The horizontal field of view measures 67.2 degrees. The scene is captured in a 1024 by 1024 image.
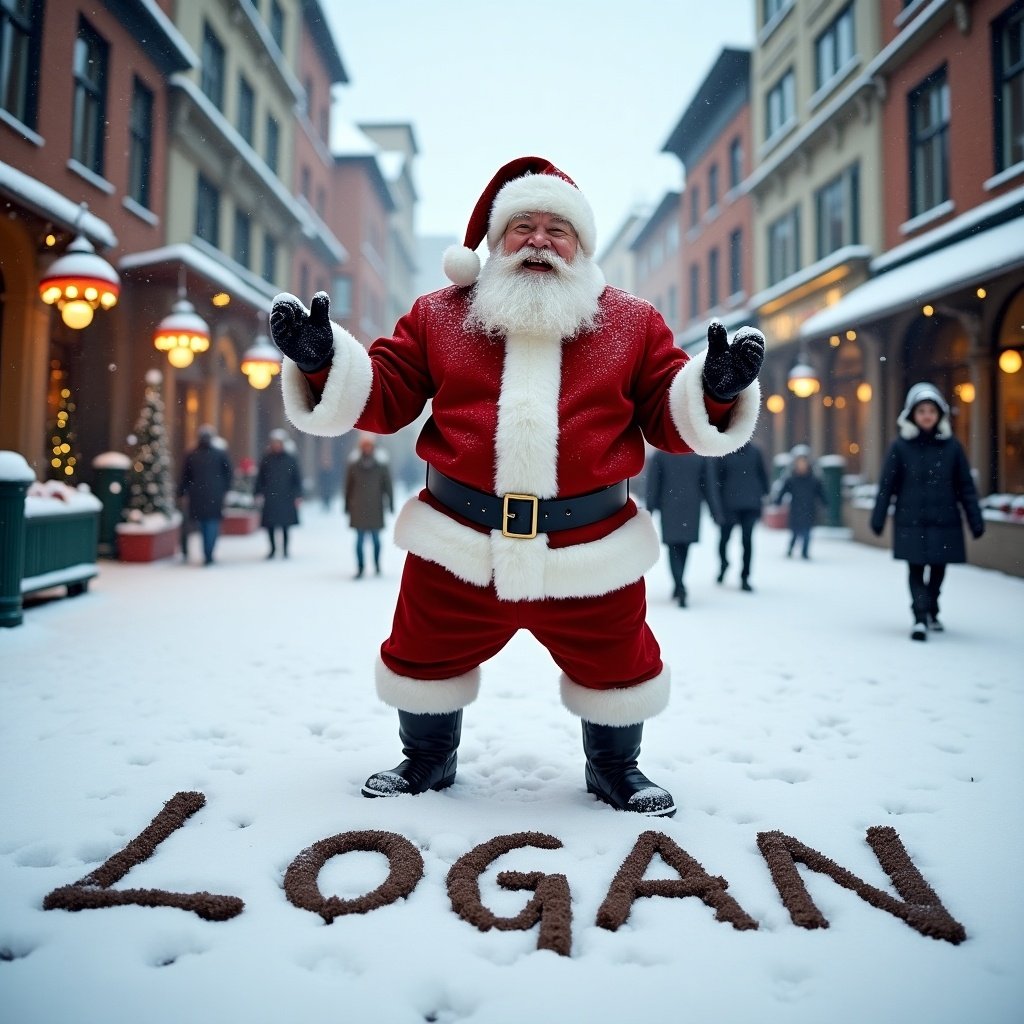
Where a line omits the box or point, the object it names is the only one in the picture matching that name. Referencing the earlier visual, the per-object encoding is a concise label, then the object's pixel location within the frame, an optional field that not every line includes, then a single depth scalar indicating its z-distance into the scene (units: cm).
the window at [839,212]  1506
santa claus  240
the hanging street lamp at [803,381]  1466
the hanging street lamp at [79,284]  752
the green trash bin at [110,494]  1008
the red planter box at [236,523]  1429
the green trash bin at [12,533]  546
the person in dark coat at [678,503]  738
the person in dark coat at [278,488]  1070
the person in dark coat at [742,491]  818
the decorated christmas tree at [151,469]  1034
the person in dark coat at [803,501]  1116
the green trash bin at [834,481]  1475
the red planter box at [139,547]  996
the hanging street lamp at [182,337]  994
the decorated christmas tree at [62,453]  934
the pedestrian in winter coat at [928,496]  587
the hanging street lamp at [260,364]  1241
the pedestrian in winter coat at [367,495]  923
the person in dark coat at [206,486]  990
